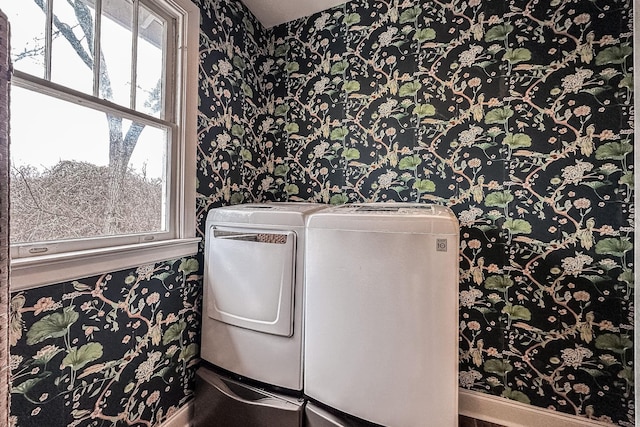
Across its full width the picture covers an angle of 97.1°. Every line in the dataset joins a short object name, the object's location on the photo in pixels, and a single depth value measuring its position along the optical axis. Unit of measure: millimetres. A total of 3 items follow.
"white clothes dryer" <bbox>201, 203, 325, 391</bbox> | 1325
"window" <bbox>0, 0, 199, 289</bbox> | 983
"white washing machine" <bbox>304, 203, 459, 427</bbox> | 1073
